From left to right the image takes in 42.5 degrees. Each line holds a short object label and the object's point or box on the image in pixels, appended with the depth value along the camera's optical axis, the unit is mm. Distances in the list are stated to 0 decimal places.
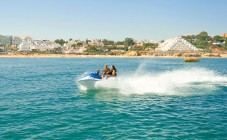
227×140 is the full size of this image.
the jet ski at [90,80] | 26086
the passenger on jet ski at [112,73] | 27203
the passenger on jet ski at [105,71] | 27116
